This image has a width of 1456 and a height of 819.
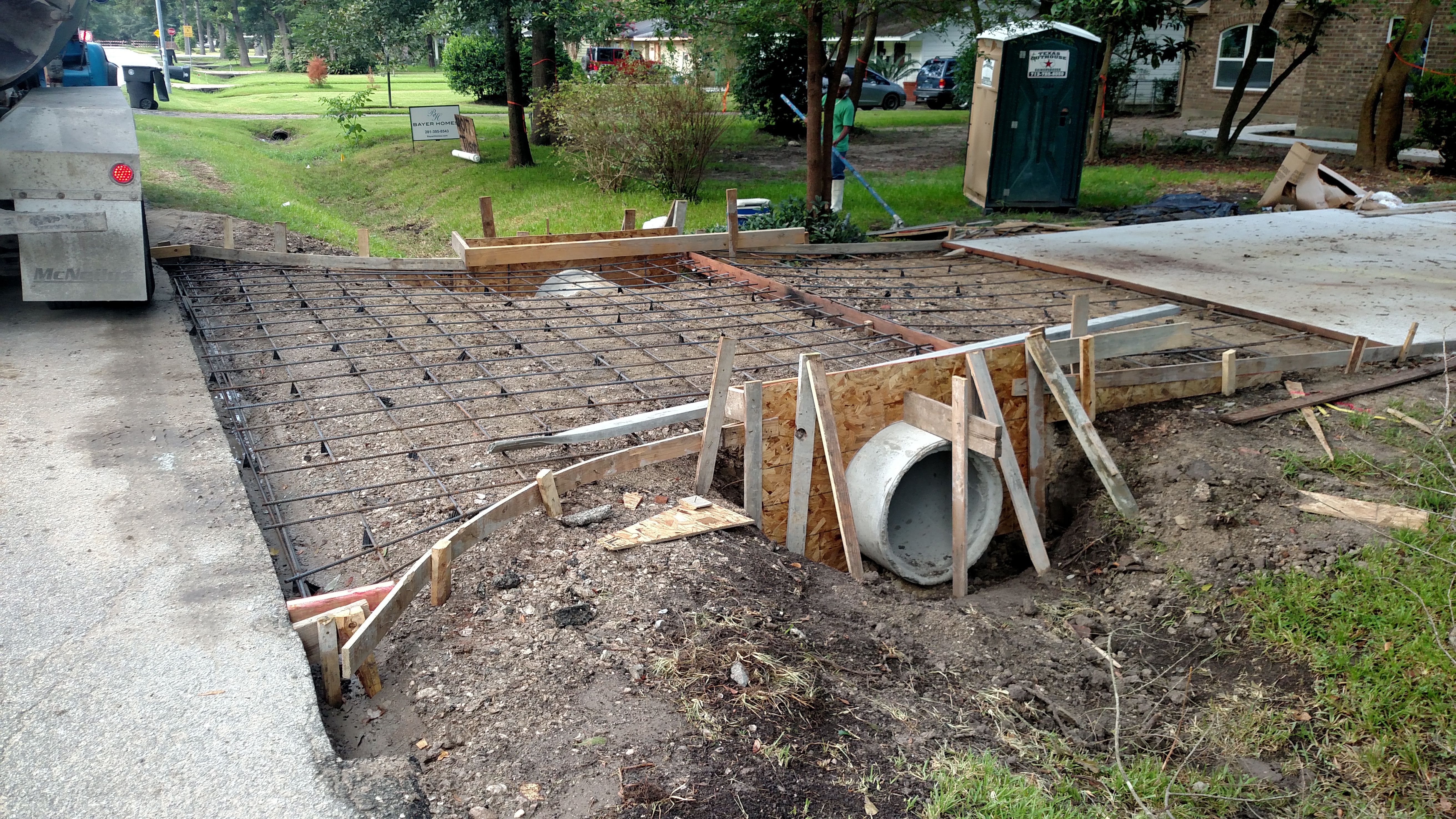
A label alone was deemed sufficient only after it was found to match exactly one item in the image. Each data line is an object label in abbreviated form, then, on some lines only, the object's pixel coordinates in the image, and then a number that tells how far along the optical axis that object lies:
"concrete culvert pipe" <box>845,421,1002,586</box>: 5.17
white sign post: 16.78
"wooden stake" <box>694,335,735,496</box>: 4.77
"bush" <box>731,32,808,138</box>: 20.98
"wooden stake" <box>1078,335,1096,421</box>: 5.69
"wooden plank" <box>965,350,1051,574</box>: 5.29
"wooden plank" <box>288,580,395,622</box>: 3.45
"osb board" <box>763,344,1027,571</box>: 5.22
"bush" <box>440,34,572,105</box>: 28.58
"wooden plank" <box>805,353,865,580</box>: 4.88
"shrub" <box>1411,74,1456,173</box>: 15.09
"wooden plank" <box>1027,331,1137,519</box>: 5.30
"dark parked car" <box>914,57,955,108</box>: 30.73
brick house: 19.00
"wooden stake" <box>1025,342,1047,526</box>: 5.79
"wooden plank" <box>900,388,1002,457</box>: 5.04
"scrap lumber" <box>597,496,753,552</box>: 4.06
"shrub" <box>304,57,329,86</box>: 36.91
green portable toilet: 12.69
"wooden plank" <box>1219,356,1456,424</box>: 5.77
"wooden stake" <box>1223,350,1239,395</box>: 6.05
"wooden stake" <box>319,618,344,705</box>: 3.16
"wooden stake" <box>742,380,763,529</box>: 4.87
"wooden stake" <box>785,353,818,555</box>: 5.06
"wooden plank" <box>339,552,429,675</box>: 3.13
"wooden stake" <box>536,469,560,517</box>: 4.23
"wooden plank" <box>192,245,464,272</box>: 8.34
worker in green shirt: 12.46
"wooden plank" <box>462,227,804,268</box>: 8.41
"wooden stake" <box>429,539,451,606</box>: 3.59
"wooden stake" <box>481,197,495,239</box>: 8.50
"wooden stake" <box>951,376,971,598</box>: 5.05
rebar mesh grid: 4.54
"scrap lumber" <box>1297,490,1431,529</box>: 4.72
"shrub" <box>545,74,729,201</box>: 12.97
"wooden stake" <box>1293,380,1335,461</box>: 5.45
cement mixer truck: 6.05
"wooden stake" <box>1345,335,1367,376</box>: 6.36
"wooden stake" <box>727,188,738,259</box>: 8.72
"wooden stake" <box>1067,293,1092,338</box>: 5.94
